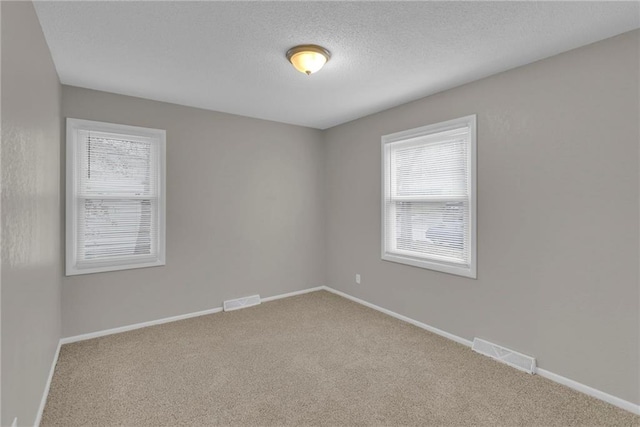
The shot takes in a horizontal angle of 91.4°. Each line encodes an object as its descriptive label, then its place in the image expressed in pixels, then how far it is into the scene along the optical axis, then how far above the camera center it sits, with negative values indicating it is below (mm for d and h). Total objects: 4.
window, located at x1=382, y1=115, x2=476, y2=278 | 3107 +176
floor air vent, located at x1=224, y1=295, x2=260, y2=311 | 4074 -1202
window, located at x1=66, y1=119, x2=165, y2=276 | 3146 +170
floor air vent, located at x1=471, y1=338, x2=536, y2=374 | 2570 -1246
